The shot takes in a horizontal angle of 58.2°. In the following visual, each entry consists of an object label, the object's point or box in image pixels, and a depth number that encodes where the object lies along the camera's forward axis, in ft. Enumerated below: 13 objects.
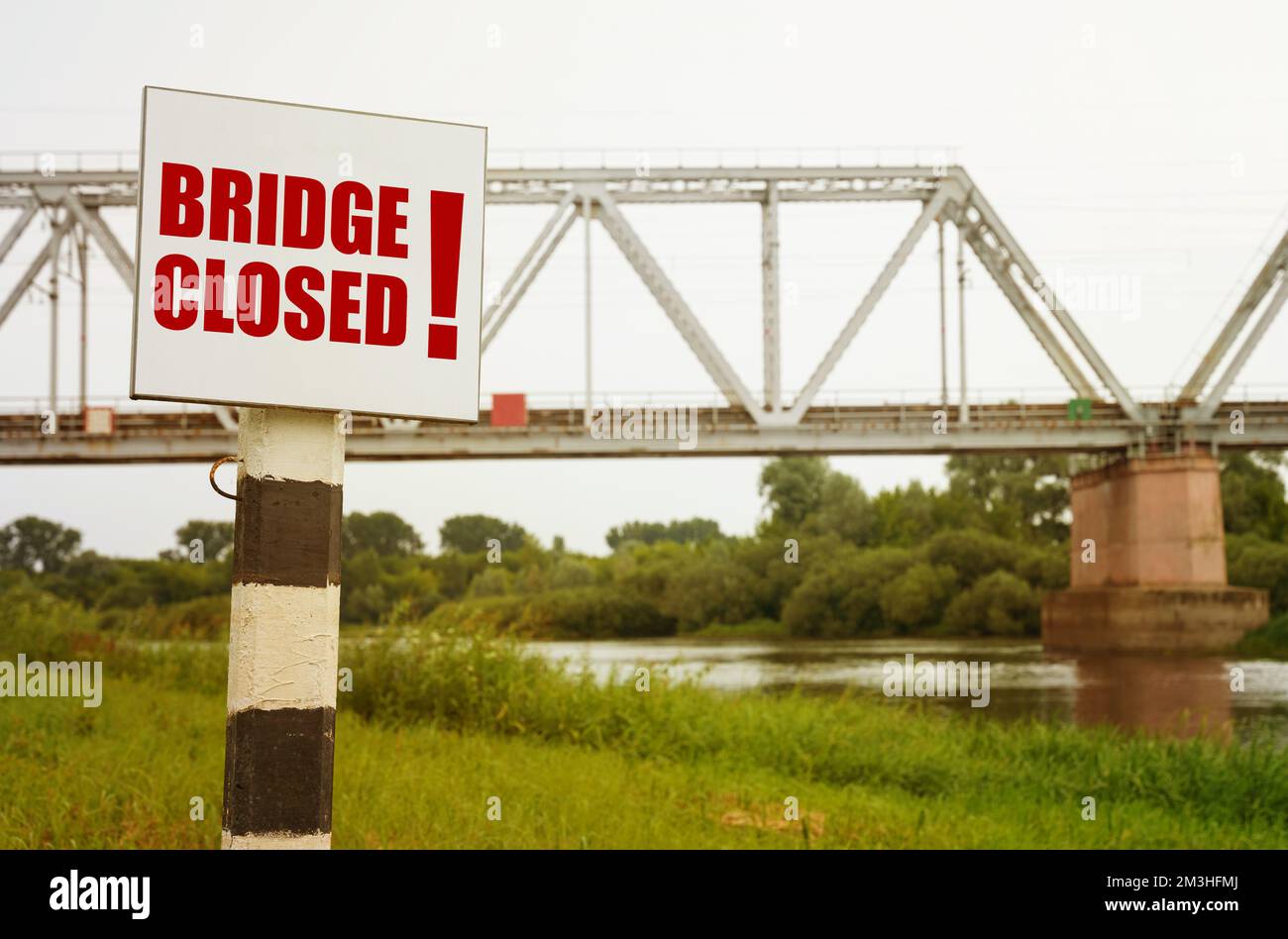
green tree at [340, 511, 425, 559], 261.65
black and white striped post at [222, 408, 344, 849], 11.87
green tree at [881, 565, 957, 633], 194.90
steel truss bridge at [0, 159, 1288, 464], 140.05
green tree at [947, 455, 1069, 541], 242.17
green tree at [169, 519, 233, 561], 212.02
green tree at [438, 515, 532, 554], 249.96
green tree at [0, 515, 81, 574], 232.73
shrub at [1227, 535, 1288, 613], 164.45
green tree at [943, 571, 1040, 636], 190.49
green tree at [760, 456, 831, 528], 258.16
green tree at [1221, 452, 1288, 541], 193.26
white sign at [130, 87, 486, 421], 11.53
